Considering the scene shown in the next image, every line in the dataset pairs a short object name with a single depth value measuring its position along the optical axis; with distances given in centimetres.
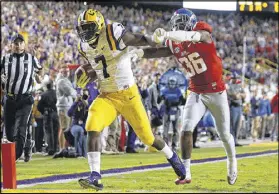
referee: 1224
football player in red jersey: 1060
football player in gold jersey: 1065
